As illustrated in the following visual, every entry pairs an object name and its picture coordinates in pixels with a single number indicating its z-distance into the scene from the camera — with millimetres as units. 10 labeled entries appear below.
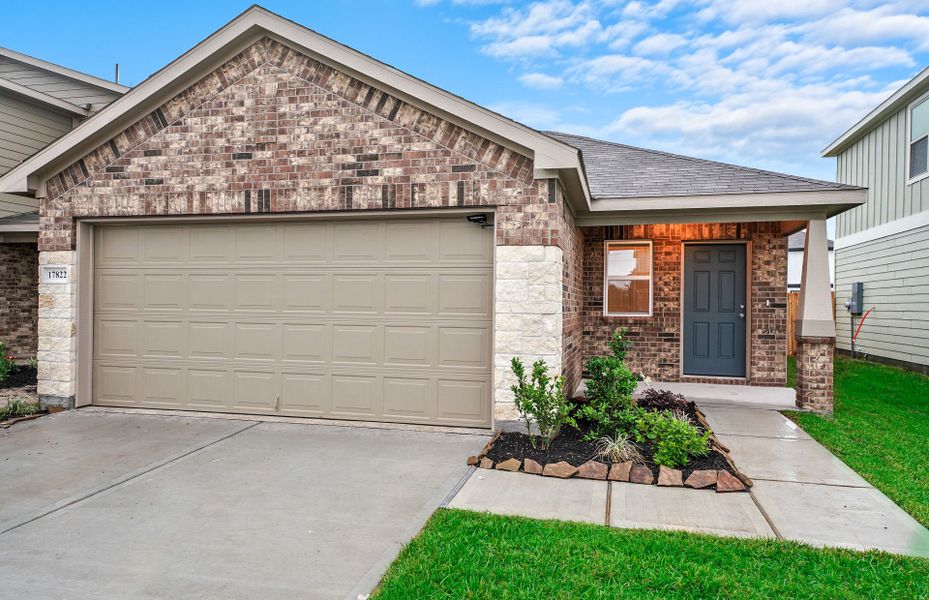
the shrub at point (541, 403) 5520
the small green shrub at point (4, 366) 8025
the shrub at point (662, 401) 7117
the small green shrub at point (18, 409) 6844
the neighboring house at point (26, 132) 10883
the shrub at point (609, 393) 5828
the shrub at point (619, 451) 5141
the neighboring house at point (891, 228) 11547
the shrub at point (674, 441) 4996
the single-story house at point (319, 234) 6180
